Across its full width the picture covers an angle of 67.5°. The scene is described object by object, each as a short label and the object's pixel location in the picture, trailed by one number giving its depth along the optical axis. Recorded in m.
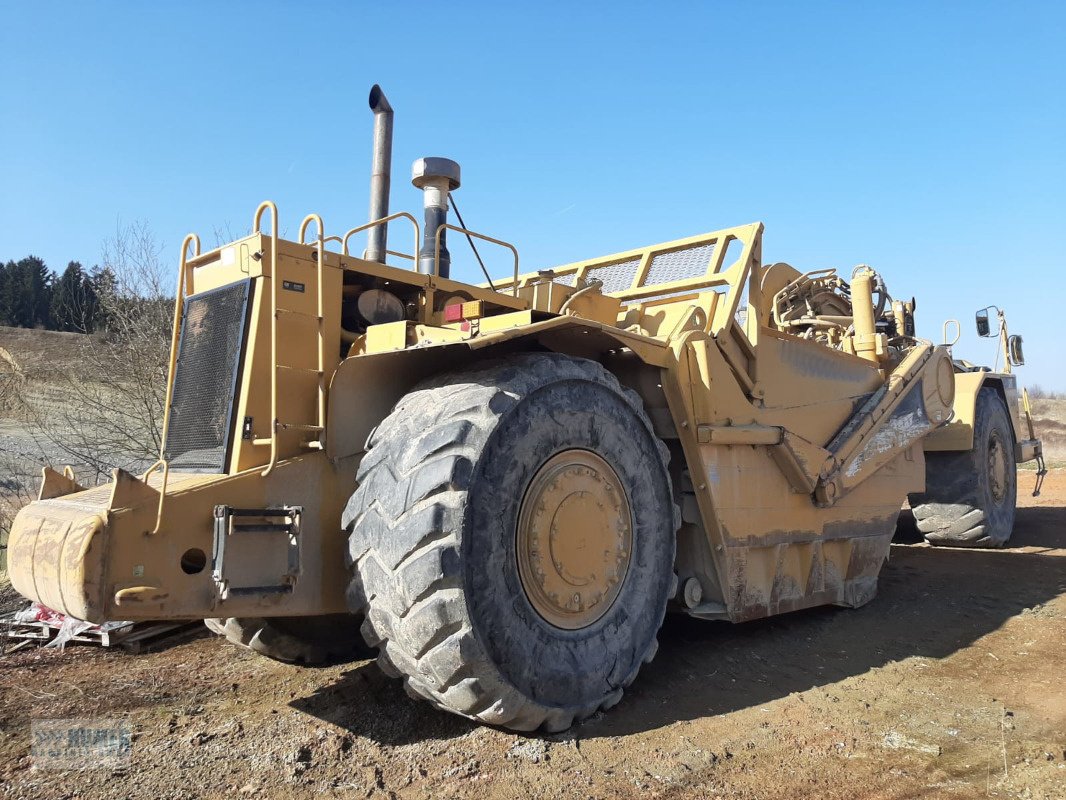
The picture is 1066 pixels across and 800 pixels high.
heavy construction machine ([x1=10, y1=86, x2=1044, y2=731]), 3.16
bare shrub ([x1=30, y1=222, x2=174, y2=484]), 10.43
